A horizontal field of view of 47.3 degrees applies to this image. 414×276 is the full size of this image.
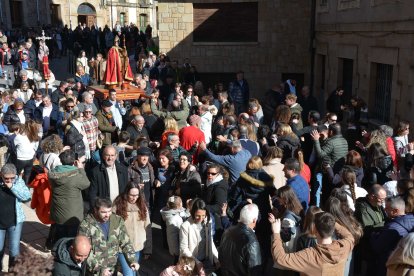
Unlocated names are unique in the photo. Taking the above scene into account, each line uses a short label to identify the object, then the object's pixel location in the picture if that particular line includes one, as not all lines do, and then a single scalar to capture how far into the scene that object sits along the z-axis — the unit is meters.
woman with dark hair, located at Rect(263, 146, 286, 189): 6.31
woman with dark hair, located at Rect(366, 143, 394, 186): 6.45
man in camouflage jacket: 4.79
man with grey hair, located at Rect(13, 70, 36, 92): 11.77
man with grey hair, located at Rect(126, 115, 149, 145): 8.14
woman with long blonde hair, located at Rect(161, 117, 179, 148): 7.71
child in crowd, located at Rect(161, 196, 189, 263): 5.48
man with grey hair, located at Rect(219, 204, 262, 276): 4.38
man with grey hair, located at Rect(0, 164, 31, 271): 5.55
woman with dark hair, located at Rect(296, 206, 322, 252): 4.44
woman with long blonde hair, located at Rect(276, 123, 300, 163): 7.39
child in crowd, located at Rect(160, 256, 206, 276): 4.43
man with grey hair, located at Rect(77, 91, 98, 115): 9.42
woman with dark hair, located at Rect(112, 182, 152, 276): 5.44
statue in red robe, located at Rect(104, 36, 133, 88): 12.14
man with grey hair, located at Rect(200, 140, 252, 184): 6.72
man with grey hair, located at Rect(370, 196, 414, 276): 4.57
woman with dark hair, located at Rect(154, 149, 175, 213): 6.72
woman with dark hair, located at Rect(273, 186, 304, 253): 4.91
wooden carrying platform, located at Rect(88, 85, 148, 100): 11.77
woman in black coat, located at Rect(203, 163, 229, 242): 5.66
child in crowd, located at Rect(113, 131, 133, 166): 7.16
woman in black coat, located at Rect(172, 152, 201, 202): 6.29
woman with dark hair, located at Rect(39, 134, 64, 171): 6.57
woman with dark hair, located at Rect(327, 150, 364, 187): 6.24
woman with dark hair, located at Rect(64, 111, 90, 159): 7.77
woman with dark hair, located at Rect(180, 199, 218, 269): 5.11
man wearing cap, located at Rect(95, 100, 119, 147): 8.83
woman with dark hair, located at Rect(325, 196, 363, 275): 4.62
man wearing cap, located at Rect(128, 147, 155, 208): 6.52
